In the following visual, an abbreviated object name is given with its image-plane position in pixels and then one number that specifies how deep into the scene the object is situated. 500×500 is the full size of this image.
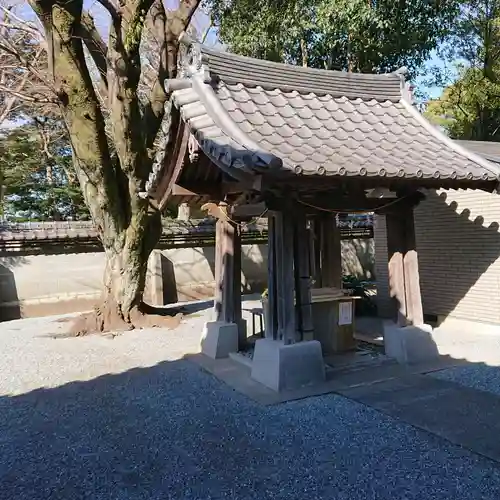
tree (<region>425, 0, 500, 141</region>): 17.70
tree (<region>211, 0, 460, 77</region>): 12.98
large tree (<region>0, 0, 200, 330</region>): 8.36
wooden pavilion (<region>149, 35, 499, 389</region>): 4.89
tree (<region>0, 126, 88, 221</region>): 18.17
